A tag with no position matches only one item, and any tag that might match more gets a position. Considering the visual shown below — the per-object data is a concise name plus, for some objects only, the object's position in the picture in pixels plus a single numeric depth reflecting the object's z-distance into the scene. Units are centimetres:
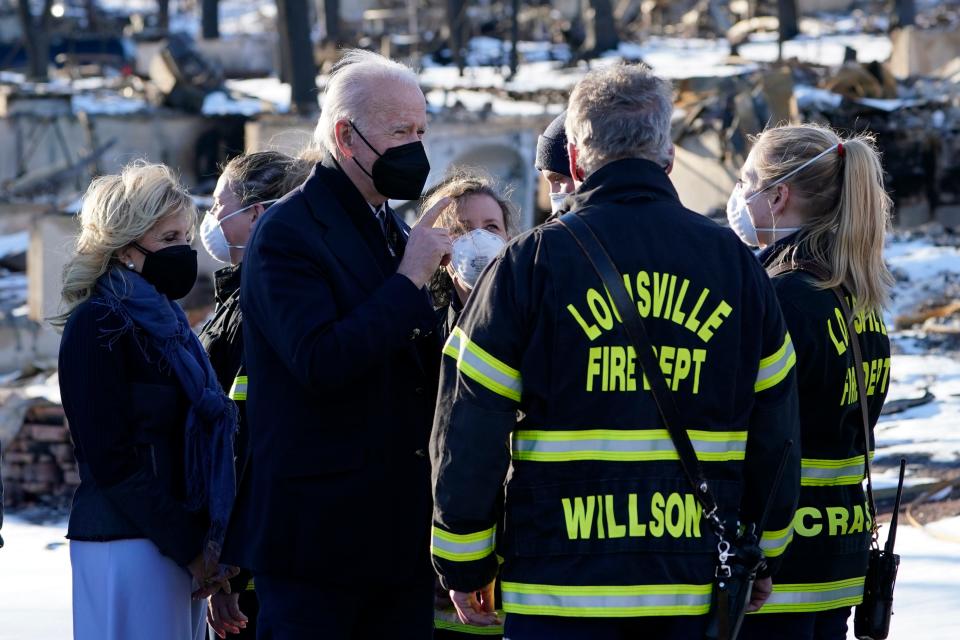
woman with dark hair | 868
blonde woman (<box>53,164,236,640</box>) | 732
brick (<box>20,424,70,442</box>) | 1897
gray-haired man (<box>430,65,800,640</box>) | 562
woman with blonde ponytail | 708
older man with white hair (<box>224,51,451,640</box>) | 637
